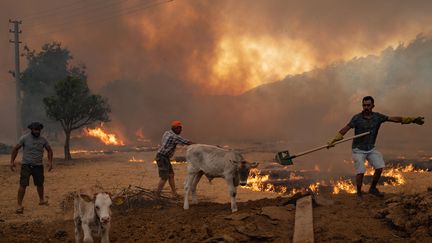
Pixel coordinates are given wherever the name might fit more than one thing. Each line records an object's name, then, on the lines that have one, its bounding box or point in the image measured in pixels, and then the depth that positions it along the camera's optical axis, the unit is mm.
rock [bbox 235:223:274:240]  7621
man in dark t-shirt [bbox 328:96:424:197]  9766
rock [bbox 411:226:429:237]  7141
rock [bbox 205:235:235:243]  7246
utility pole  39938
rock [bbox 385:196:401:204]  8789
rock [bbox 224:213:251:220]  8562
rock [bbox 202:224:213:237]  7895
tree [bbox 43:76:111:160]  29984
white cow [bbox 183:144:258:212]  10117
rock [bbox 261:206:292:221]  8523
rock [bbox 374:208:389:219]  8195
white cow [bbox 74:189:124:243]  6730
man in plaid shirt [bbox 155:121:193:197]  12133
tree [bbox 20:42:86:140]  54156
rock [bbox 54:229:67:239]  9141
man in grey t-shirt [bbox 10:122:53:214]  11998
